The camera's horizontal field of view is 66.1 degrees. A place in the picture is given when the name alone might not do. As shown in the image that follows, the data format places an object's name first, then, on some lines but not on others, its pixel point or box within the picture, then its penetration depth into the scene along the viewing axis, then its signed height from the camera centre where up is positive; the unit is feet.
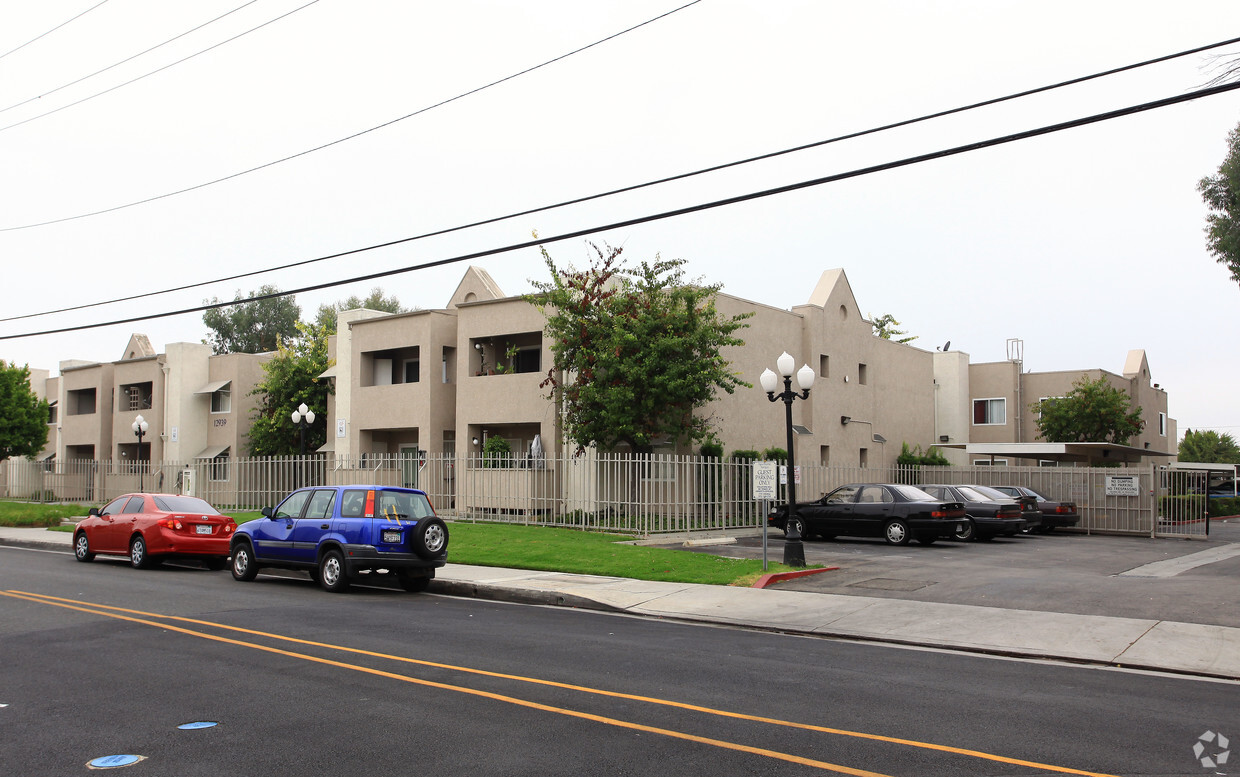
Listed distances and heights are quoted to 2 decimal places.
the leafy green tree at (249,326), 238.27 +31.57
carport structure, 93.43 -4.29
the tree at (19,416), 150.41 +5.87
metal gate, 94.68 -5.64
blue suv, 49.11 -4.43
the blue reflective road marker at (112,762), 19.61 -6.42
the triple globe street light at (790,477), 56.85 -1.67
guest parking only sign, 54.85 -1.75
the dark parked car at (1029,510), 88.17 -5.83
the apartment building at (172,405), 141.59 +7.29
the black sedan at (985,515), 81.56 -5.75
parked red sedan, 60.59 -5.13
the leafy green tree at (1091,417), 131.23 +4.32
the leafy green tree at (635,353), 82.33 +8.58
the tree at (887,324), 198.87 +26.13
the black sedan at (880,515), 75.66 -5.39
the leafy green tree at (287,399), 134.51 +7.49
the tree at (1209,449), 310.65 -0.44
